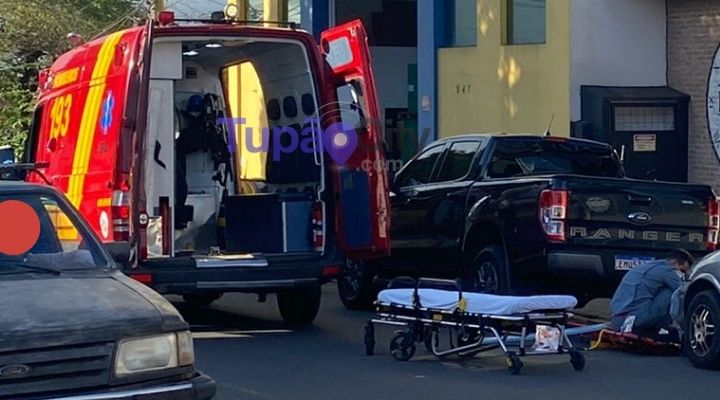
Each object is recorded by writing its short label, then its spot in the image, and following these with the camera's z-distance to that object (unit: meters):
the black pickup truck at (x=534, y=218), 12.45
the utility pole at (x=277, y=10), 27.83
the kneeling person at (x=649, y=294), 11.84
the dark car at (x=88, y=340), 6.23
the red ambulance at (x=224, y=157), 12.20
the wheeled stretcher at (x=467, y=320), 10.53
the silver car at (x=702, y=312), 10.79
